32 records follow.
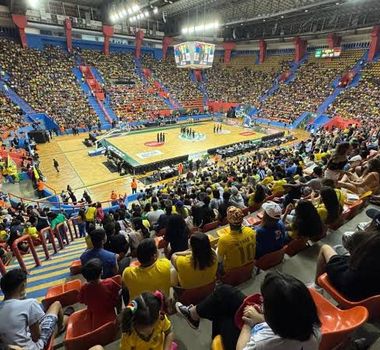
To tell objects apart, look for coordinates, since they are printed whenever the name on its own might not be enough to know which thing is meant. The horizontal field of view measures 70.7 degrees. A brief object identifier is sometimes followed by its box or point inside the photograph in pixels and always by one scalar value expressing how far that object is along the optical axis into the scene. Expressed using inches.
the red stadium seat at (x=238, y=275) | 139.3
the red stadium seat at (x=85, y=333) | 113.4
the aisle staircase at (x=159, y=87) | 1576.0
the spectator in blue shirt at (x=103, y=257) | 161.2
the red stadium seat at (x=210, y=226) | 258.8
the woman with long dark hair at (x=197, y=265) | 127.2
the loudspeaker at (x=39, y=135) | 992.6
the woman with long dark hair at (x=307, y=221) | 162.1
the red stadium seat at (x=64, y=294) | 147.6
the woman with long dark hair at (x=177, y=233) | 184.5
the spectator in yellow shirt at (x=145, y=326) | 85.0
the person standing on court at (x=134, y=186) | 641.1
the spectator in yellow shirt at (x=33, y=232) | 303.5
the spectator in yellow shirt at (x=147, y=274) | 124.6
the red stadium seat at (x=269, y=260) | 152.8
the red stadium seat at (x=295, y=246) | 169.9
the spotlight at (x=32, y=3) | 1083.2
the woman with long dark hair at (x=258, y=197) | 295.6
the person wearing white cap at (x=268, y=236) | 154.2
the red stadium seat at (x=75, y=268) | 207.2
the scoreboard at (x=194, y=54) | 1171.3
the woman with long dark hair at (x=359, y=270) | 93.9
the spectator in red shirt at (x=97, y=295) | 122.0
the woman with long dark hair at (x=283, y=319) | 63.6
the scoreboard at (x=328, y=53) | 1363.2
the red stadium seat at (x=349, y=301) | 97.8
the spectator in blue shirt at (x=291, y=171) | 396.0
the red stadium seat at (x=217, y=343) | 89.0
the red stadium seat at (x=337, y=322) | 82.9
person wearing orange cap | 141.7
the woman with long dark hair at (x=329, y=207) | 175.9
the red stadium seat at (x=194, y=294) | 131.0
